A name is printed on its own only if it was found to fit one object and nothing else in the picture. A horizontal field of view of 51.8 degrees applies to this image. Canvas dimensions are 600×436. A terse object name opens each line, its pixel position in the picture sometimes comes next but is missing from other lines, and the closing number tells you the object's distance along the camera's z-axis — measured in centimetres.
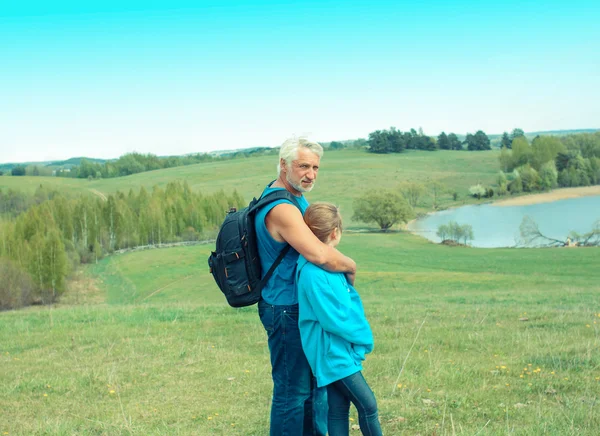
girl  378
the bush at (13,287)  4438
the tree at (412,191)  9744
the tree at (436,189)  10250
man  383
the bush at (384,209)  7644
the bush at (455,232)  6703
